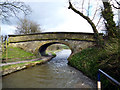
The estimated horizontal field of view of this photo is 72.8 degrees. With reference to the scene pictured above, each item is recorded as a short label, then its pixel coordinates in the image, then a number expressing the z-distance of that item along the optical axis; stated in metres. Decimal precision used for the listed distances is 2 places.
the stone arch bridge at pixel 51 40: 10.29
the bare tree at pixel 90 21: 8.21
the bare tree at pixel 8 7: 8.64
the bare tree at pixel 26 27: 25.55
